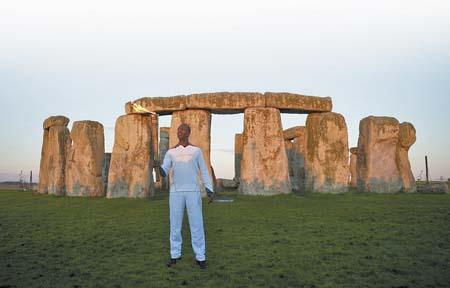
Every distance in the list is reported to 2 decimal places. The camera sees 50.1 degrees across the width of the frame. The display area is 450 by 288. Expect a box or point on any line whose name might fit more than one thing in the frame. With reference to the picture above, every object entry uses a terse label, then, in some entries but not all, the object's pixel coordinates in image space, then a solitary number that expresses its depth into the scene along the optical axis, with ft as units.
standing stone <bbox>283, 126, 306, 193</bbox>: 68.28
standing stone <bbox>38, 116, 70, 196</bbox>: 56.80
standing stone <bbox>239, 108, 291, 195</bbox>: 48.78
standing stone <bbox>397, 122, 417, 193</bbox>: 54.54
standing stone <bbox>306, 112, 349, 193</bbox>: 51.62
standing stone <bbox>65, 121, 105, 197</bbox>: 52.65
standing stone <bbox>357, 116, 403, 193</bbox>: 53.11
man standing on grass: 18.31
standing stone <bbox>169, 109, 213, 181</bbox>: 49.83
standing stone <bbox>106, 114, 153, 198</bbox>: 49.85
